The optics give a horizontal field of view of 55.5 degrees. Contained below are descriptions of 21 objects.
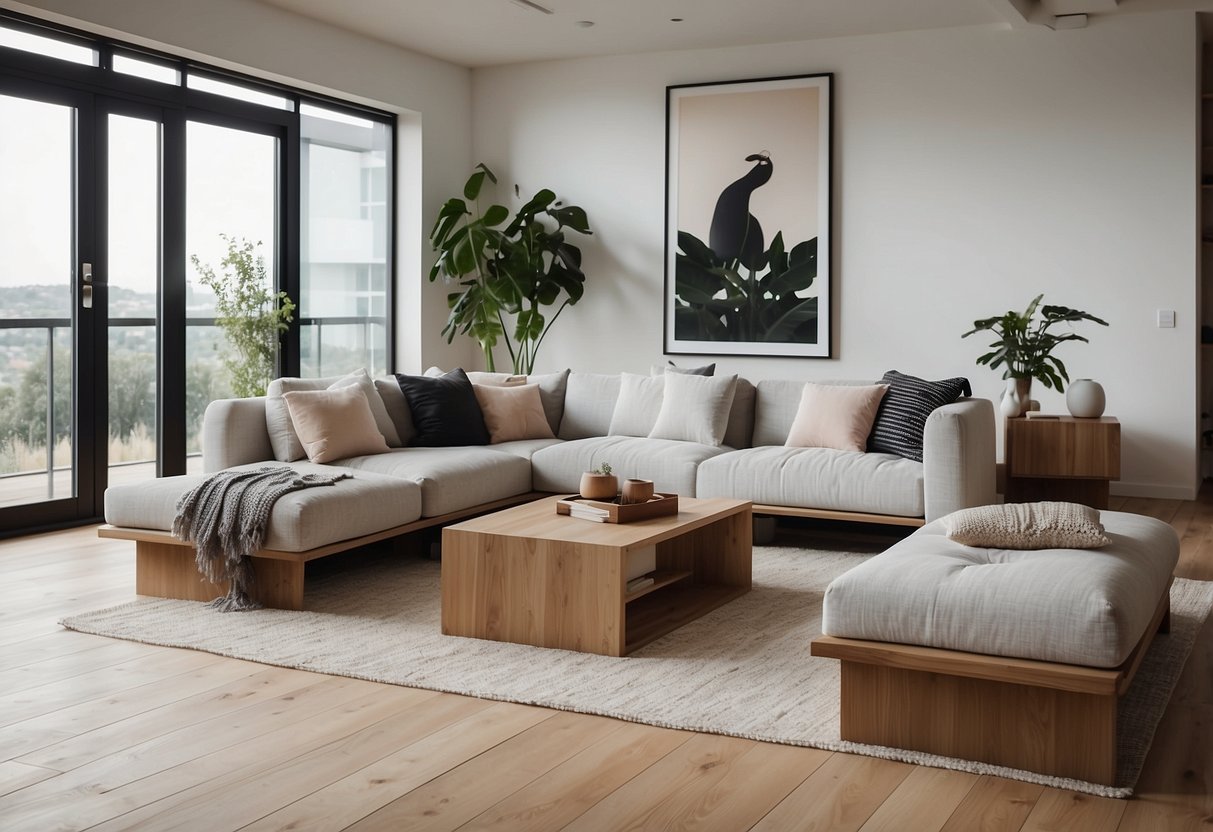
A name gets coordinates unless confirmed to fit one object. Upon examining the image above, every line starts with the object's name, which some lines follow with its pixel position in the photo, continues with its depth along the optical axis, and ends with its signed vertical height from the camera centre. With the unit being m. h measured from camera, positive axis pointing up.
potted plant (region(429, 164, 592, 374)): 7.62 +0.63
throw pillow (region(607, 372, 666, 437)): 5.90 -0.23
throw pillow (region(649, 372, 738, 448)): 5.64 -0.24
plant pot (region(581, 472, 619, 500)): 4.06 -0.45
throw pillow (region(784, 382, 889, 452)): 5.30 -0.25
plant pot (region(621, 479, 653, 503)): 3.98 -0.45
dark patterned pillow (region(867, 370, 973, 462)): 5.13 -0.22
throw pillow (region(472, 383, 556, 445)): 5.85 -0.27
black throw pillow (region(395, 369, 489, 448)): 5.56 -0.25
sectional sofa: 4.18 -0.46
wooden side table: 5.39 -0.42
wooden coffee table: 3.48 -0.69
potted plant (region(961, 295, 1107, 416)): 5.52 +0.06
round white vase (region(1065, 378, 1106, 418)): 5.59 -0.17
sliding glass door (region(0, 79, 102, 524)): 5.42 +0.25
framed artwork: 7.26 +0.93
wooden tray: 3.86 -0.50
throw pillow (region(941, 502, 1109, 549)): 2.87 -0.41
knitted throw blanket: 3.95 -0.58
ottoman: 2.43 -0.63
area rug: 2.87 -0.88
